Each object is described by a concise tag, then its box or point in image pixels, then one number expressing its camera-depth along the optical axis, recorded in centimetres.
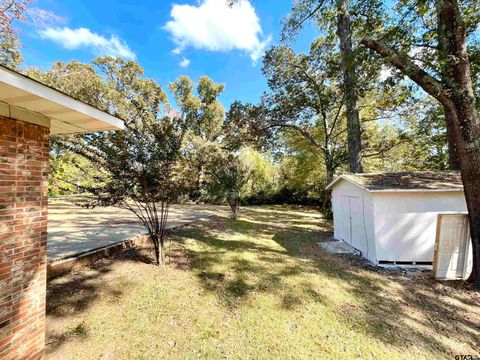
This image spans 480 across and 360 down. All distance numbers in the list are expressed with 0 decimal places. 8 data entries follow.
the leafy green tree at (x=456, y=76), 473
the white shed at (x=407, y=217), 646
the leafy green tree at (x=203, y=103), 2516
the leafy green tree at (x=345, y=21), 619
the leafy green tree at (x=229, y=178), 1271
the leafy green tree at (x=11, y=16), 505
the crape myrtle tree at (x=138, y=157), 462
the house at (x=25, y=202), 221
